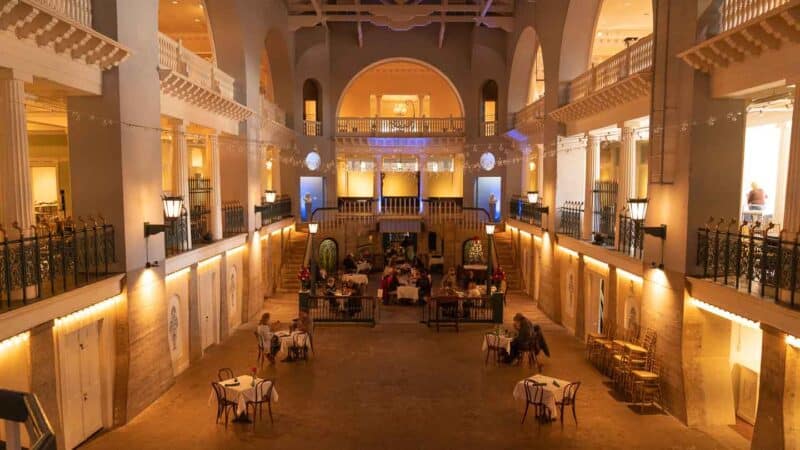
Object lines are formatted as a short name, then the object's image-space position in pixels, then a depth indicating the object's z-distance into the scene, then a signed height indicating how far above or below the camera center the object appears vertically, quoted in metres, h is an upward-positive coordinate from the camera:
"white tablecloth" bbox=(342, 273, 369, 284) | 20.42 -3.25
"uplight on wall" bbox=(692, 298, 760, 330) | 9.04 -2.03
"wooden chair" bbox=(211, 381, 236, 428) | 10.01 -3.69
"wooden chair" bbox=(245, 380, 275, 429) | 10.07 -3.64
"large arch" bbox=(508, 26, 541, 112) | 23.66 +4.83
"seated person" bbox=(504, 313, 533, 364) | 13.18 -3.43
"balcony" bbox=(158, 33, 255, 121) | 11.95 +2.46
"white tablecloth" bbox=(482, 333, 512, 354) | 13.26 -3.55
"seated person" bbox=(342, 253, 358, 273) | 23.55 -3.19
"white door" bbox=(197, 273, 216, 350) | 14.59 -3.11
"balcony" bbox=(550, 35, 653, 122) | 11.55 +2.40
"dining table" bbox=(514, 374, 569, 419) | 9.91 -3.57
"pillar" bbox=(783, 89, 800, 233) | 7.86 +0.04
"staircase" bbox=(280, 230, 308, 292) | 22.72 -3.05
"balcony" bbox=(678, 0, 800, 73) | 7.54 +2.18
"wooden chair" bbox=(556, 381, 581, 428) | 9.99 -3.67
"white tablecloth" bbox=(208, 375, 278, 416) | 9.93 -3.59
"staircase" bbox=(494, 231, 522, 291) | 22.98 -3.00
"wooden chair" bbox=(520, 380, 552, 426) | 9.98 -3.65
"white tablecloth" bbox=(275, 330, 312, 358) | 13.45 -3.56
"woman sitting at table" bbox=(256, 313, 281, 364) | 13.12 -3.46
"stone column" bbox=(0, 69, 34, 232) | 7.78 +0.38
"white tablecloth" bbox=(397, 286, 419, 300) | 19.16 -3.51
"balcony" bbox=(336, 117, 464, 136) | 27.94 +2.93
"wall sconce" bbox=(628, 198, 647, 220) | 11.06 -0.38
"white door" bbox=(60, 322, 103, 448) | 8.80 -3.16
